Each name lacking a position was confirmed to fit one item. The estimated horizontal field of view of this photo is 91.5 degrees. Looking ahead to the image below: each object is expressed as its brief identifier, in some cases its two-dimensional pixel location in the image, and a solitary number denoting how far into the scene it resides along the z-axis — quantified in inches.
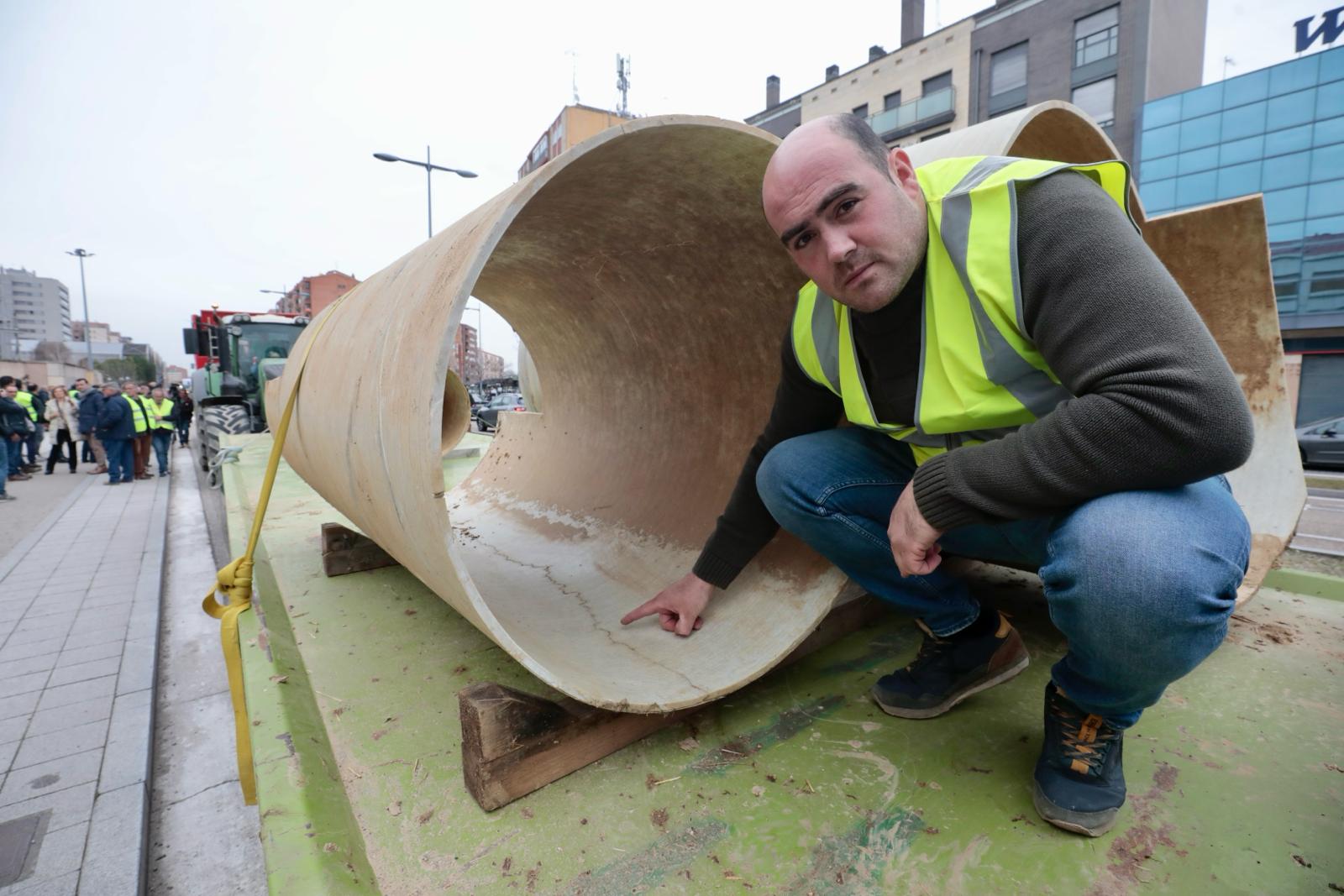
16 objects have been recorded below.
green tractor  364.5
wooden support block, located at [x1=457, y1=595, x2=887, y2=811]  53.7
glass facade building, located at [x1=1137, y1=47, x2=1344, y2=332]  725.3
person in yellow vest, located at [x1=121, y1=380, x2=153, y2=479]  397.7
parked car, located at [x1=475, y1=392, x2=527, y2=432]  565.6
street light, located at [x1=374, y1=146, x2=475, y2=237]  511.8
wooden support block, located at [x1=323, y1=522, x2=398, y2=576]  111.9
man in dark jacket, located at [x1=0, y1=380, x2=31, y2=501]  341.1
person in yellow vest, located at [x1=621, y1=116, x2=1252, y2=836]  41.2
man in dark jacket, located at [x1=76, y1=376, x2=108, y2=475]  369.7
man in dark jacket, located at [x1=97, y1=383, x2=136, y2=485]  364.2
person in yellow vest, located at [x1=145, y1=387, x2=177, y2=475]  410.6
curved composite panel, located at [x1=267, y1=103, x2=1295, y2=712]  58.1
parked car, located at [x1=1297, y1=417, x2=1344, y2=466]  381.4
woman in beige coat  450.3
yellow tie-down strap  59.1
